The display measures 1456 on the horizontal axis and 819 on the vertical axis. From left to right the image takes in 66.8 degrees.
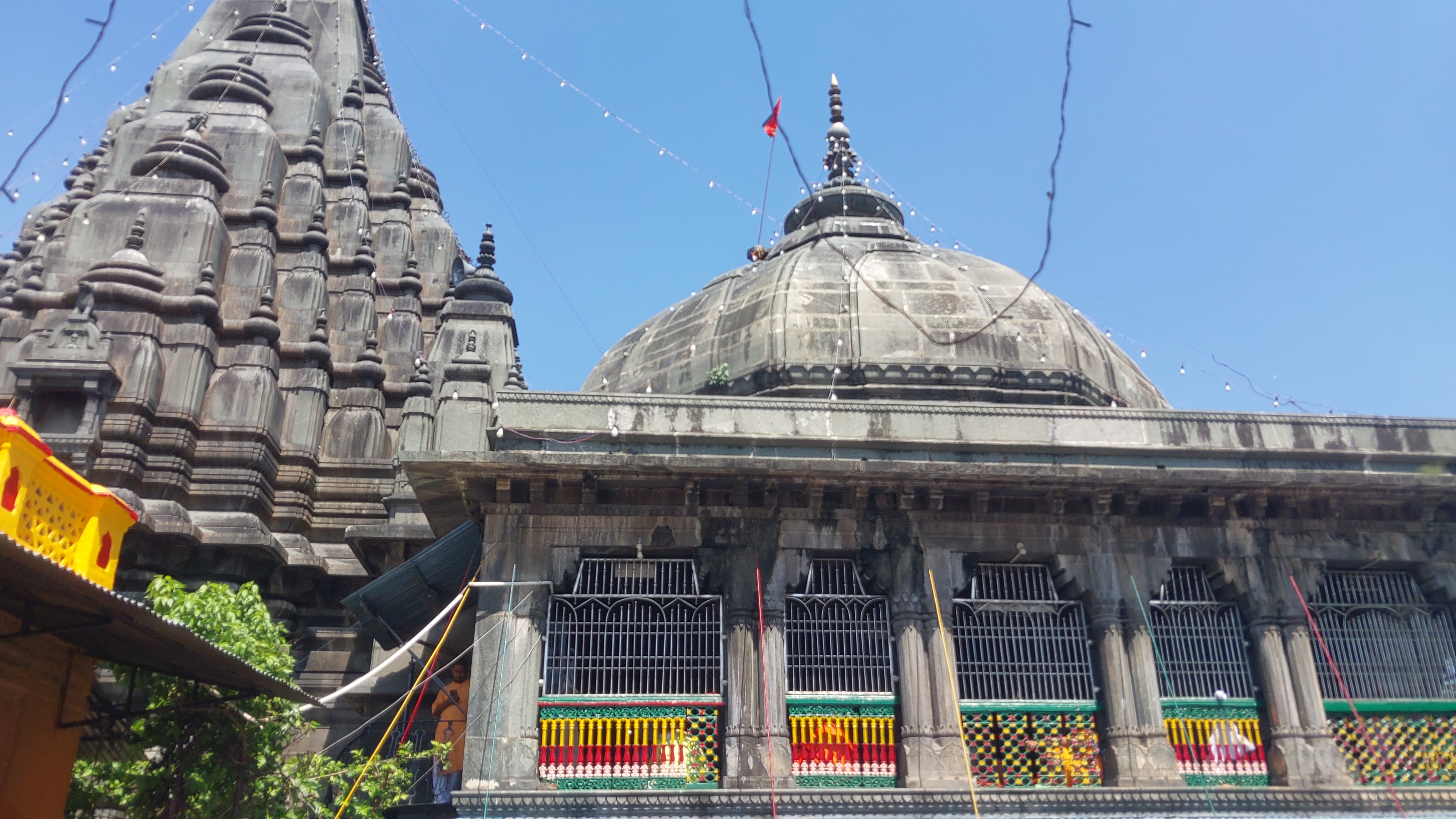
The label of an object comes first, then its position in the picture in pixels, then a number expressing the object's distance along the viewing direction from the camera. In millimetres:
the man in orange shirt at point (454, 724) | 15016
